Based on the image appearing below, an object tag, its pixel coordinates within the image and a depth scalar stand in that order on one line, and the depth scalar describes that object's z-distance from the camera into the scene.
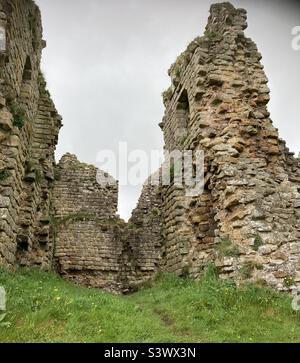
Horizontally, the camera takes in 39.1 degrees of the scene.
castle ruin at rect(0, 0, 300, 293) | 8.34
